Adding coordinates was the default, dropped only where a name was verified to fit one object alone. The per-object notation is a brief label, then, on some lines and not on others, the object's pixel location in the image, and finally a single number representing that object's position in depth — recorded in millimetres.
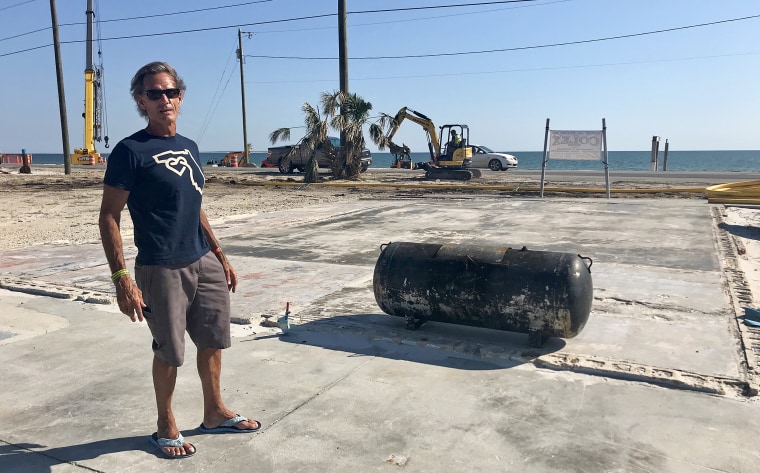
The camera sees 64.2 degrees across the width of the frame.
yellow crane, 35750
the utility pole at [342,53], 26750
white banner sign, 18062
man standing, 2949
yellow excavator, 27125
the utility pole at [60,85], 28031
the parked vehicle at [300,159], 28208
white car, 33250
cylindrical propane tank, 4508
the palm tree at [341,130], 25969
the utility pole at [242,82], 47169
